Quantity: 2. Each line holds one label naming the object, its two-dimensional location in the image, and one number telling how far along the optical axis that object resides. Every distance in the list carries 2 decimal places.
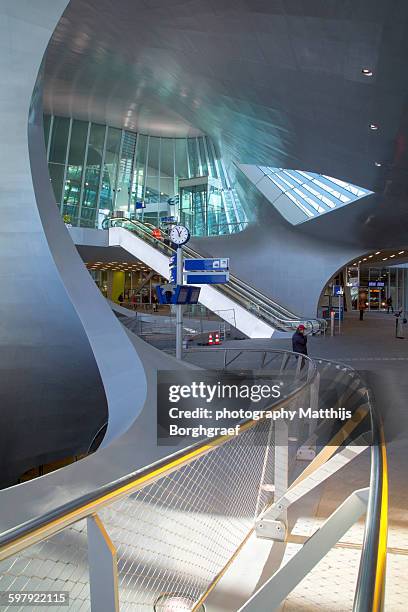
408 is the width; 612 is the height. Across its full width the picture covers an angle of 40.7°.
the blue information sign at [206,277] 14.75
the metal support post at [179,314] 13.39
